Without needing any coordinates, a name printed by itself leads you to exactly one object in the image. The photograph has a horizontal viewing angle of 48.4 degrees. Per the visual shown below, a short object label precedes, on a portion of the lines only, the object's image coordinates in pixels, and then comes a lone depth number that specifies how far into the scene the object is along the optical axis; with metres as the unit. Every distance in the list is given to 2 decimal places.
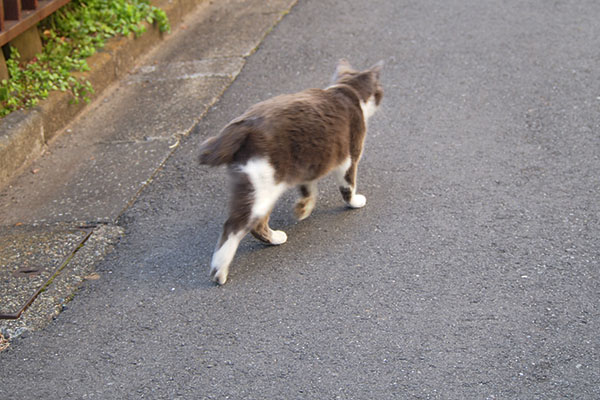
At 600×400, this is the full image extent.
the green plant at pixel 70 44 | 5.13
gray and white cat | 3.33
